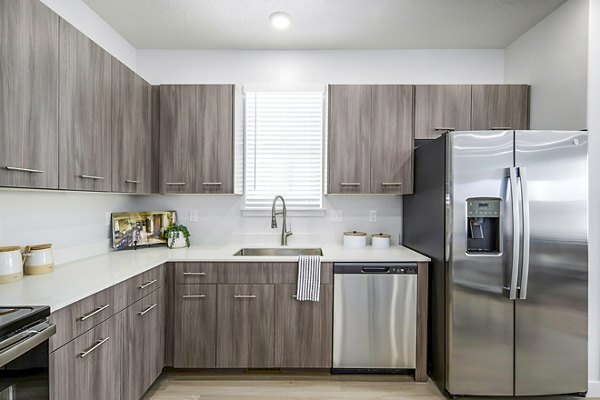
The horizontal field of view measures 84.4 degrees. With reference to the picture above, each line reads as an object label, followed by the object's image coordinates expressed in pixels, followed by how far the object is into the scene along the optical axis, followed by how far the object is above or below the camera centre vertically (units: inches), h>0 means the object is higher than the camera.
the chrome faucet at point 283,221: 113.9 -8.1
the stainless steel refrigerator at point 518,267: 82.8 -16.7
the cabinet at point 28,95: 54.4 +18.1
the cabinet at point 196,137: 108.7 +20.0
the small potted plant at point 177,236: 111.3 -13.2
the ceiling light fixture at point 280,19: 97.0 +53.4
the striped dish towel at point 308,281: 93.7 -23.4
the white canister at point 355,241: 114.9 -14.7
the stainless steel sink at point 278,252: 117.1 -19.1
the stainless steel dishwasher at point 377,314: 94.7 -33.0
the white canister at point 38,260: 71.5 -13.9
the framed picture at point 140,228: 105.7 -10.2
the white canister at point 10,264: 64.6 -13.6
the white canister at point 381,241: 114.4 -14.8
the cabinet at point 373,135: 107.7 +20.8
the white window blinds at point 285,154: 121.3 +16.4
